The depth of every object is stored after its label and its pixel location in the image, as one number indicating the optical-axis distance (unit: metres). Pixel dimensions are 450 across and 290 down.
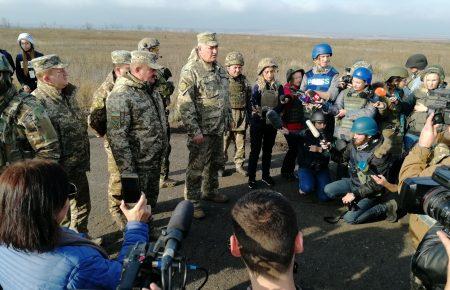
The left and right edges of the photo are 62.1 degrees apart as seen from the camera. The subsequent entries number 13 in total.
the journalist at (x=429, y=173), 1.68
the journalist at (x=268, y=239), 1.62
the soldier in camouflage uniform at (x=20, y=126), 2.93
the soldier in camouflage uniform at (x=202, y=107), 4.57
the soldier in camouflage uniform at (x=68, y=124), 3.66
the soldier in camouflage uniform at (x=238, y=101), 5.88
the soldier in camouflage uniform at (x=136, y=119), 3.76
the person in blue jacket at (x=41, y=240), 1.64
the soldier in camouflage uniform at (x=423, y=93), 5.90
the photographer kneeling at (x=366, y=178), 4.69
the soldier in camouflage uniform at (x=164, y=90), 5.66
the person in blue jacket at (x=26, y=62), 7.39
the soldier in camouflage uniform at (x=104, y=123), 4.25
